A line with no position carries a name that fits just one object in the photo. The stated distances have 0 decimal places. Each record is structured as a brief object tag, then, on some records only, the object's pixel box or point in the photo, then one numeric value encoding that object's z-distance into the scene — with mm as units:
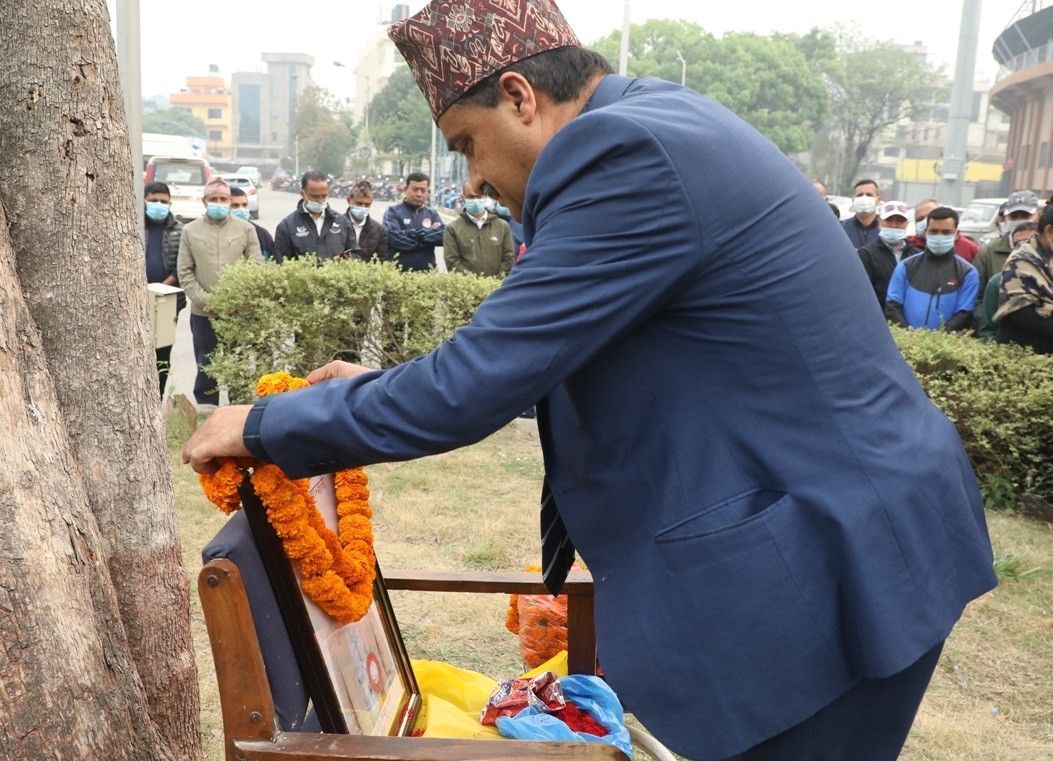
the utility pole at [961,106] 15844
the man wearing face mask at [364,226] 8641
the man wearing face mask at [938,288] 7305
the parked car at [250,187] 29302
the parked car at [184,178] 20766
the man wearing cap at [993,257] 7789
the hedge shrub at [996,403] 5832
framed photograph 1777
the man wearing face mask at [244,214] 8868
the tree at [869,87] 58219
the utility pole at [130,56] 5910
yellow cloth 2383
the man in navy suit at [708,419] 1370
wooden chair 1663
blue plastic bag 2342
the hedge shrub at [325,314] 6926
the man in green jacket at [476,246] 8461
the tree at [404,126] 60781
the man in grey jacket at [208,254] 7605
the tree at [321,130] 73562
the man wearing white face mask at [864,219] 9281
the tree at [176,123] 117662
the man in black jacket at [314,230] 8195
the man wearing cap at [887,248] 7898
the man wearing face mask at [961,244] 9421
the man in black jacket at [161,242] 8164
